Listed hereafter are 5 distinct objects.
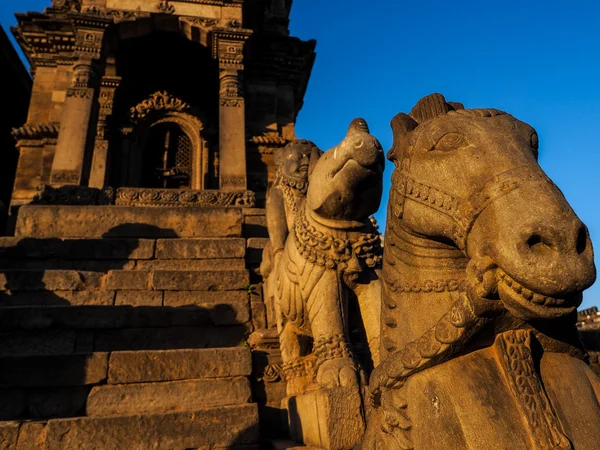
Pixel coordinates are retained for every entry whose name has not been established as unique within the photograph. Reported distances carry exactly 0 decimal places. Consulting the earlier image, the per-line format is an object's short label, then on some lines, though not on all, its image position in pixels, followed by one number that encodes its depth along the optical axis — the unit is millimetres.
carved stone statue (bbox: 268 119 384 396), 2796
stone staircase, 3193
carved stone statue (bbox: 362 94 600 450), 1335
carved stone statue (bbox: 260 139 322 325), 4184
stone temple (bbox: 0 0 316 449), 3633
